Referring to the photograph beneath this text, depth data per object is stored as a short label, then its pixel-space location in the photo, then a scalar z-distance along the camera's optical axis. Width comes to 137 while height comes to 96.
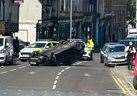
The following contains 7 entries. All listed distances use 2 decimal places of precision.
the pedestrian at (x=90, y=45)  54.09
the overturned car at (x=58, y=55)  40.53
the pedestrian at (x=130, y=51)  37.24
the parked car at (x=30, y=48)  49.68
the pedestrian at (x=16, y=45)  48.58
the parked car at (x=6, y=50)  40.00
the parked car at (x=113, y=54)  41.94
